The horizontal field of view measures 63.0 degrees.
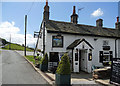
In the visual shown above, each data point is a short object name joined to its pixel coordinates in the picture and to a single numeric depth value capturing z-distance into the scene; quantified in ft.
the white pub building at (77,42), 36.65
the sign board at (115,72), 18.45
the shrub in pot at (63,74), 19.27
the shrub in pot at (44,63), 32.55
